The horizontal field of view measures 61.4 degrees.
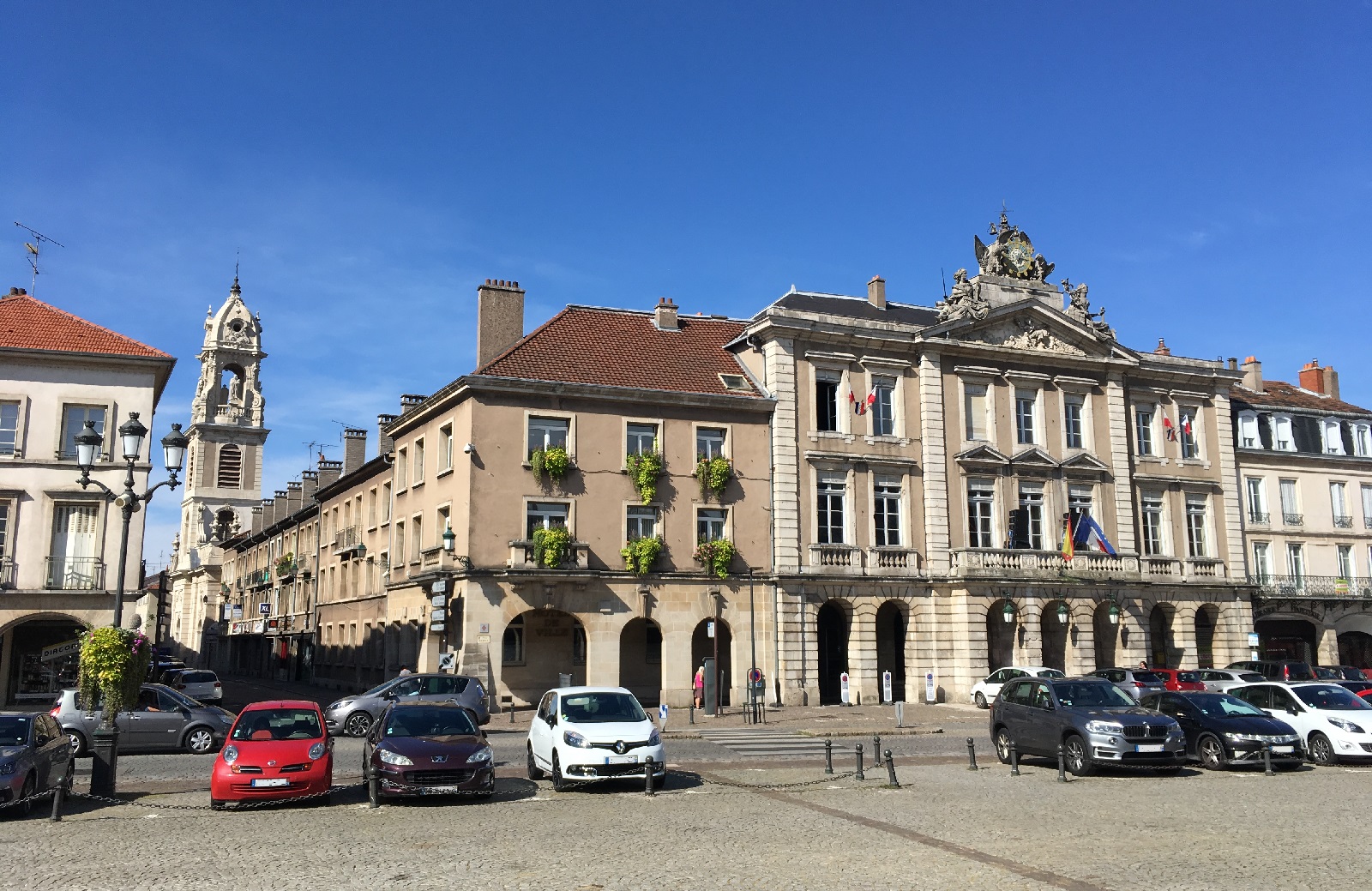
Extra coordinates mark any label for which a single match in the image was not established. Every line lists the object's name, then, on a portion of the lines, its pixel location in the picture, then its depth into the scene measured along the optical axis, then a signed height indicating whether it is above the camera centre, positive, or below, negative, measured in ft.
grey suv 64.39 -4.26
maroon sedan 55.36 -5.03
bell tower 301.02 +52.93
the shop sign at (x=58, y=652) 105.70 +0.11
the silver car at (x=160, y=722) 78.12 -4.73
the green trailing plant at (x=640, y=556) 116.57 +9.61
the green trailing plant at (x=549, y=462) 115.34 +18.72
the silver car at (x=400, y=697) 90.12 -3.48
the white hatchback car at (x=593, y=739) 59.21 -4.46
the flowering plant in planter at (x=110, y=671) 59.62 -0.95
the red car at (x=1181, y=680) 104.73 -2.60
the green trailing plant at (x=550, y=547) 112.78 +10.12
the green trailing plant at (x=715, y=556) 120.06 +9.87
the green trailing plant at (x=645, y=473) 118.83 +18.20
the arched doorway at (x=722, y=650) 122.83 +0.22
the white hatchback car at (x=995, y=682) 116.16 -3.00
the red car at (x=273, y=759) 54.24 -5.03
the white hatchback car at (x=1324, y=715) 72.13 -4.07
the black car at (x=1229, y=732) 69.21 -4.85
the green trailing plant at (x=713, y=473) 121.80 +18.53
